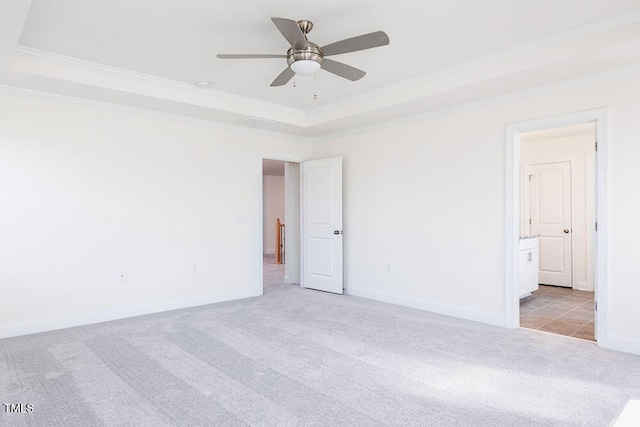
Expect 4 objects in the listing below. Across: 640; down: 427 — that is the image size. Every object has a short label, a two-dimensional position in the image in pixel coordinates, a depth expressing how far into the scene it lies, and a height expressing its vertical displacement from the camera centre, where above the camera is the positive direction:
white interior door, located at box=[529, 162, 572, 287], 6.29 -0.17
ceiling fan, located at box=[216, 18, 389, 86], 2.44 +1.10
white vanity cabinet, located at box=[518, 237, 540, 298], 5.16 -0.81
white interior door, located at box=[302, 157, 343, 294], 5.69 -0.24
